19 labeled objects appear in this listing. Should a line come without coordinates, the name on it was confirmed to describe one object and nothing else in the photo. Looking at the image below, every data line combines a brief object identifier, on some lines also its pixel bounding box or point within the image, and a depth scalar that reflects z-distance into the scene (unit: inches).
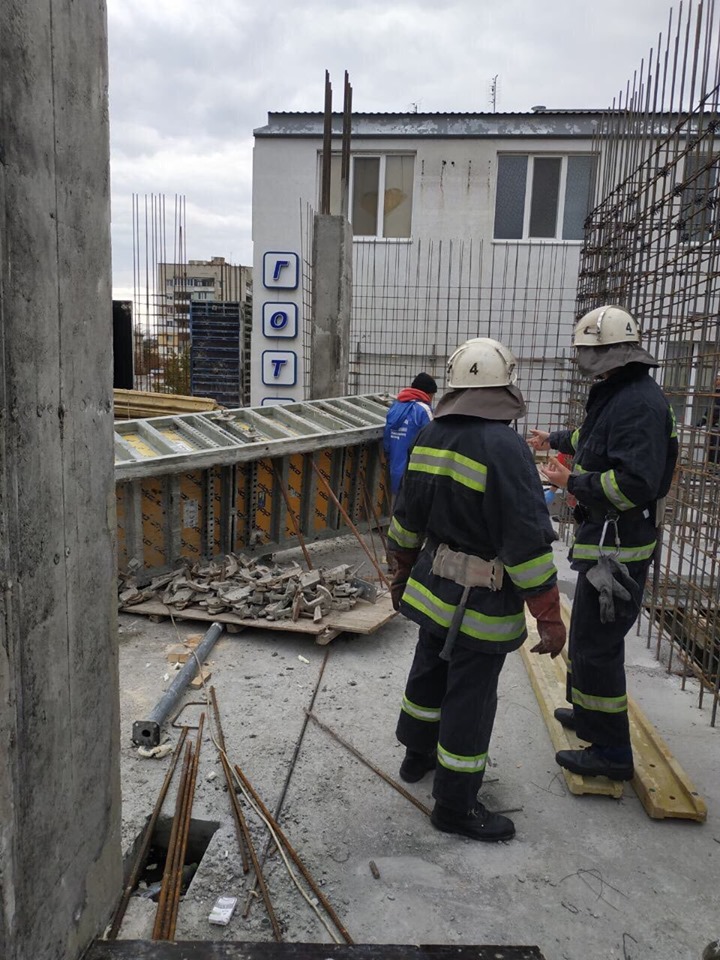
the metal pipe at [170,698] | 133.3
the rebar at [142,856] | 91.0
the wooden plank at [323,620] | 183.9
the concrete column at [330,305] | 360.5
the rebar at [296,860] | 93.1
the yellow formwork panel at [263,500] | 240.5
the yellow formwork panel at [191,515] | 221.1
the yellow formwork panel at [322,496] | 262.1
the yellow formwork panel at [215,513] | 226.8
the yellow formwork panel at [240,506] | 234.5
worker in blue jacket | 265.6
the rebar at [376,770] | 121.0
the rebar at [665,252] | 154.7
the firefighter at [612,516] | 120.0
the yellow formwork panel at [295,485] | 250.4
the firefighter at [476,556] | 106.4
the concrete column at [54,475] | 57.4
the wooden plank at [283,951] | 77.5
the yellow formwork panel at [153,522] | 212.1
